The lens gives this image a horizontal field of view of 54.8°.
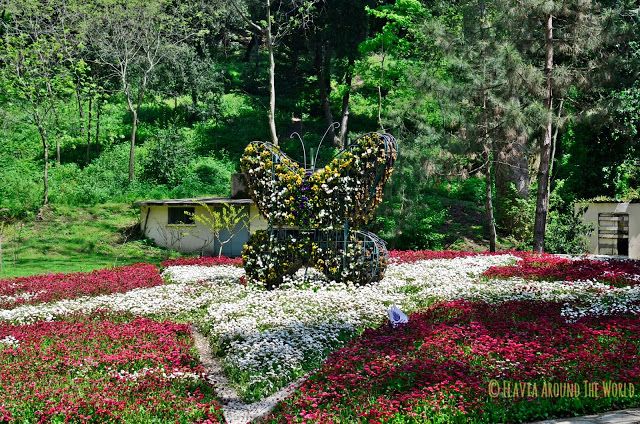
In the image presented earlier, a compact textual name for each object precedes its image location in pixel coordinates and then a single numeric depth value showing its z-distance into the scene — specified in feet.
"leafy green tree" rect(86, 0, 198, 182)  121.08
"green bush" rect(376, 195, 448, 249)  86.94
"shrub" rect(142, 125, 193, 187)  127.95
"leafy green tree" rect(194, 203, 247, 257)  94.58
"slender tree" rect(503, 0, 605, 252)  74.18
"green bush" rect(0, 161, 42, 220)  106.93
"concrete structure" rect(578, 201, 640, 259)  83.97
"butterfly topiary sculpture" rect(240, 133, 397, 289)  51.31
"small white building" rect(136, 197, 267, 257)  97.86
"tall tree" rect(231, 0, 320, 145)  96.75
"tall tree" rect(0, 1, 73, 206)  103.30
